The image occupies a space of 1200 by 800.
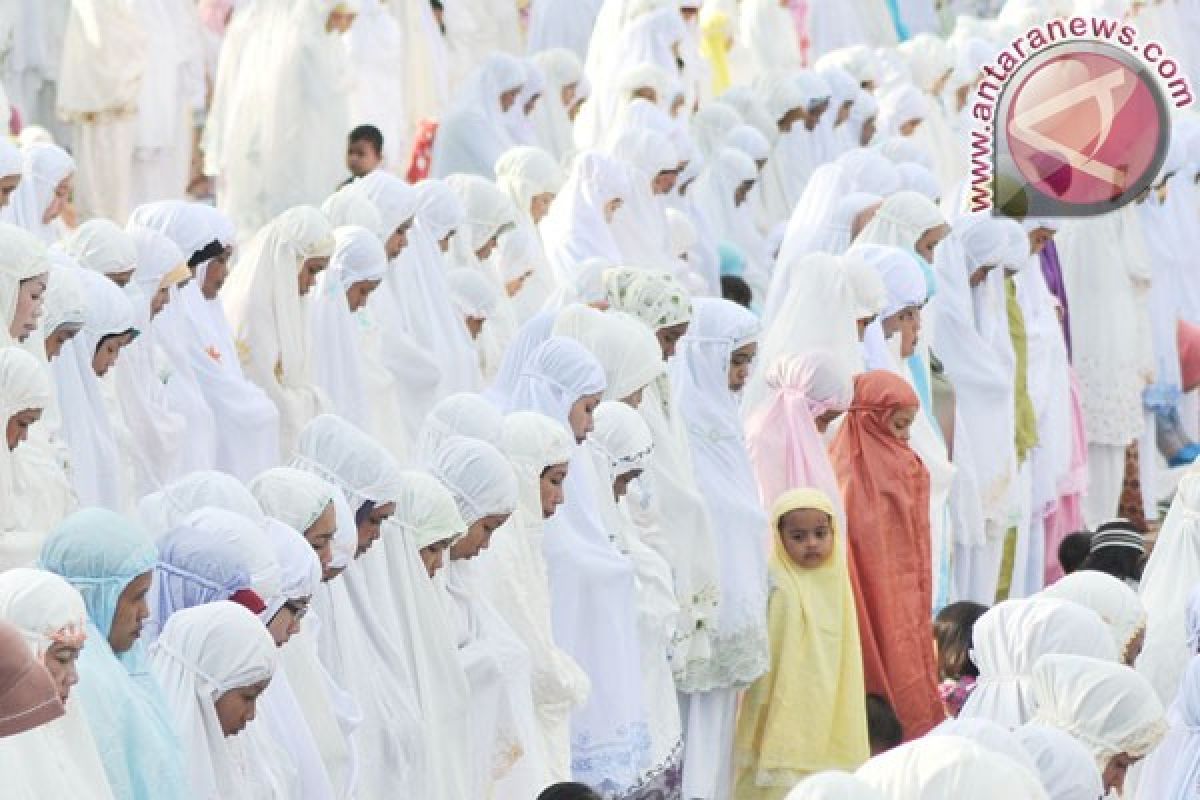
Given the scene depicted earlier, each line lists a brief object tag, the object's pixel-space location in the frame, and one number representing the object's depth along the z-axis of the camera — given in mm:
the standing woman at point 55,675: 11187
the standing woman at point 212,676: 12516
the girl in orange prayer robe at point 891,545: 18641
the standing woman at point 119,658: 12078
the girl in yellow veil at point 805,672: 17750
